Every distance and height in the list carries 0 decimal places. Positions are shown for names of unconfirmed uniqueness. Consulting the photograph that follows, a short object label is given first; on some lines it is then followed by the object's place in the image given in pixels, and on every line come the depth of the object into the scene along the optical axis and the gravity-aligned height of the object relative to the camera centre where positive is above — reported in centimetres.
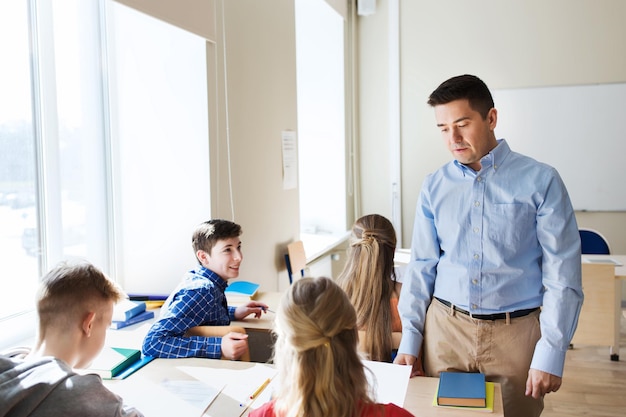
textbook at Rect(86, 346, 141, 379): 173 -55
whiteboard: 498 +35
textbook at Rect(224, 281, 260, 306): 266 -52
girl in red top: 108 -34
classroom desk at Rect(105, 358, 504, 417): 147 -58
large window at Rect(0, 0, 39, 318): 209 +7
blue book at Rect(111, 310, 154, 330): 227 -54
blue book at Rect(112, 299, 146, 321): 229 -50
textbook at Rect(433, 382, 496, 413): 146 -58
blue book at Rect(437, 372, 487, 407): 147 -55
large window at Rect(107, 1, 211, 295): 265 +17
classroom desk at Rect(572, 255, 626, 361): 365 -85
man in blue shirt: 154 -25
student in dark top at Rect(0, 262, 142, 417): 107 -35
